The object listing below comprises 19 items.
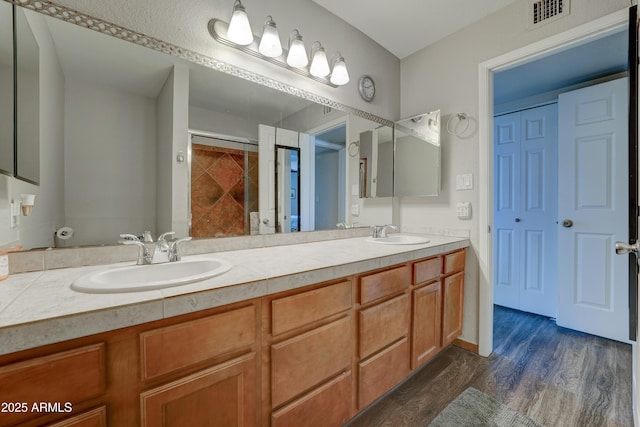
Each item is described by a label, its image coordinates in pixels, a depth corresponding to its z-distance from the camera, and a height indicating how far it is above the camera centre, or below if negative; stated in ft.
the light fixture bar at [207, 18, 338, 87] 4.57 +2.96
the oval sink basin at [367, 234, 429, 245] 6.23 -0.67
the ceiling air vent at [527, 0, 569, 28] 5.44 +4.09
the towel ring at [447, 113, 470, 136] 6.75 +2.22
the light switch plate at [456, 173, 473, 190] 6.67 +0.72
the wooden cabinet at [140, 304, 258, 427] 2.37 -1.54
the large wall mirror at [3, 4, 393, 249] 3.51 +1.05
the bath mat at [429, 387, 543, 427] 4.44 -3.46
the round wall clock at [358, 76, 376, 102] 7.11 +3.26
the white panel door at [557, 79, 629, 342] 7.00 +0.04
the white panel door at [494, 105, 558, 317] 8.67 +0.02
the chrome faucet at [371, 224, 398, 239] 6.86 -0.53
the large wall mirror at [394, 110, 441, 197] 7.17 +1.52
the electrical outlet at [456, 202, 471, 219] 6.68 +0.01
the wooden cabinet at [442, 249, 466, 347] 5.96 -1.93
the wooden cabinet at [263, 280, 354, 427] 3.16 -1.85
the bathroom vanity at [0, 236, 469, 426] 2.00 -1.29
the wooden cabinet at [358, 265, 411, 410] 4.17 -1.98
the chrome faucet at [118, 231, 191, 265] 3.60 -0.55
